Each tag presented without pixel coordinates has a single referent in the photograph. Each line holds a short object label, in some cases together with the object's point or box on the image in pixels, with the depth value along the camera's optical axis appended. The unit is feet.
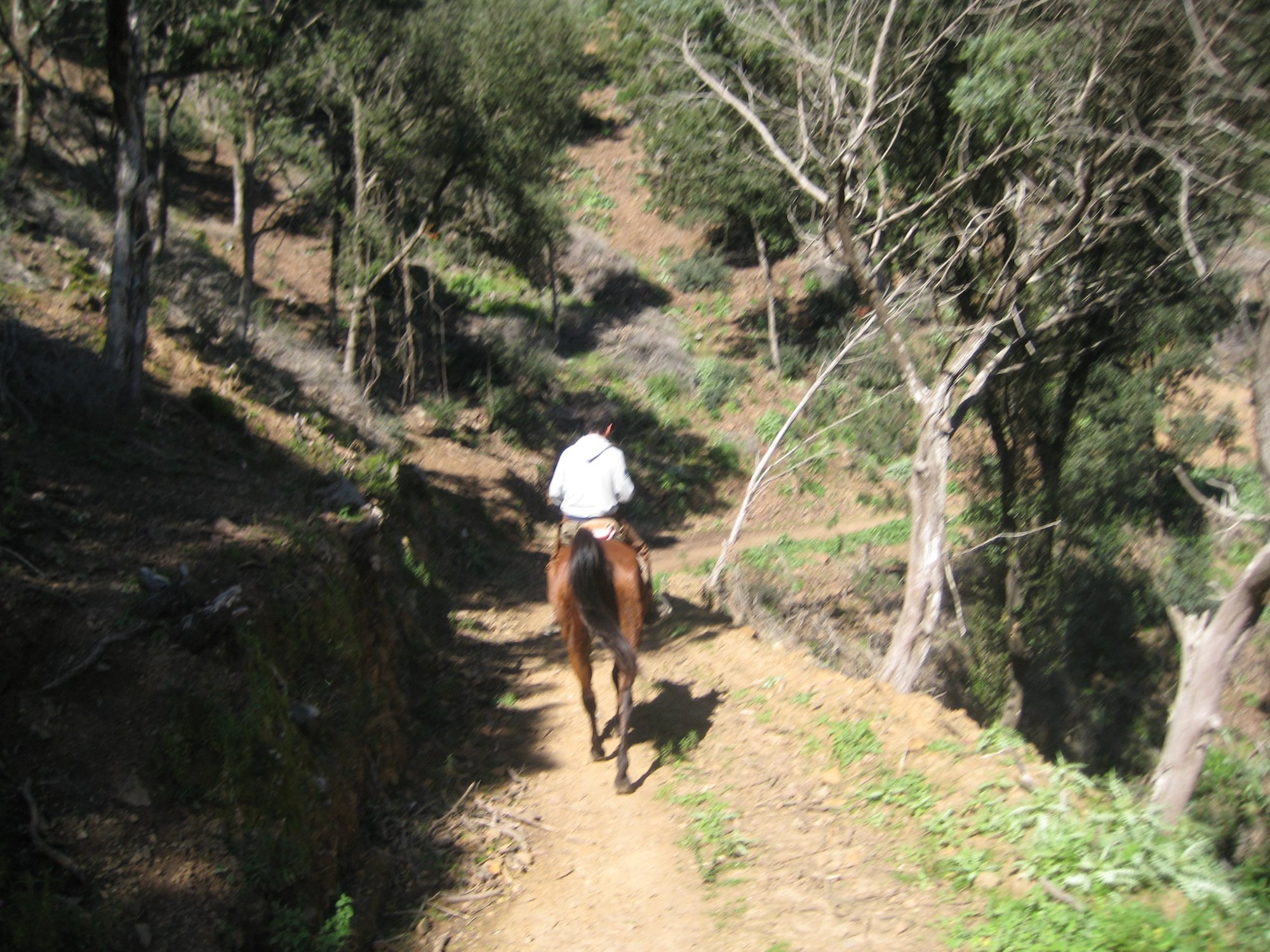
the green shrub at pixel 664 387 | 95.35
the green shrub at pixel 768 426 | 91.97
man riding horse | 23.85
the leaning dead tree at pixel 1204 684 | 28.07
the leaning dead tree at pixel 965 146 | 29.17
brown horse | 21.98
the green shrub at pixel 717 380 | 96.43
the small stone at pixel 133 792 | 13.91
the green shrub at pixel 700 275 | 121.19
